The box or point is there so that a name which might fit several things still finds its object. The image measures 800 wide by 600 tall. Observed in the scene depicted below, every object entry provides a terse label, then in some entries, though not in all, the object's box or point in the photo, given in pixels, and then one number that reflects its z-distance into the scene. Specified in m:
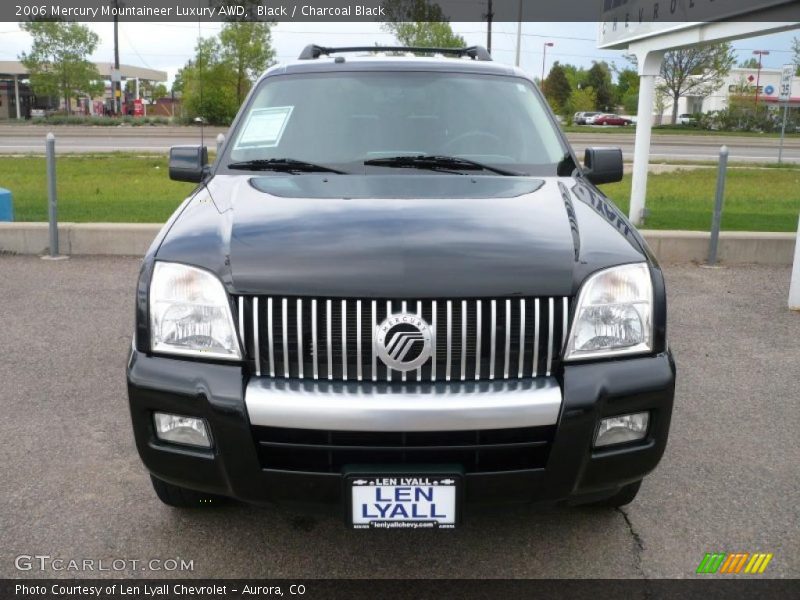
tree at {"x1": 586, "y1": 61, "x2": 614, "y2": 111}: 91.19
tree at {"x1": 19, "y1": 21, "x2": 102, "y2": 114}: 51.75
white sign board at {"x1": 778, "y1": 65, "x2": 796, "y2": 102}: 20.78
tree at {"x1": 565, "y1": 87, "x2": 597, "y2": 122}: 78.06
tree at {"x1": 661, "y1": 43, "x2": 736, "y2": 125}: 59.94
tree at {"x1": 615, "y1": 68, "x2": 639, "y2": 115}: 86.31
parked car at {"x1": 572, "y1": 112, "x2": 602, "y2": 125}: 63.50
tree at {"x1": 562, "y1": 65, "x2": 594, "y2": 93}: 98.59
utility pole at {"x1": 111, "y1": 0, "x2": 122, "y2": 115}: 44.11
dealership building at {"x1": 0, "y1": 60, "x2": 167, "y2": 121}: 66.88
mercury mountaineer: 2.45
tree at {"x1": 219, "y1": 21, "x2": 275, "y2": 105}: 26.83
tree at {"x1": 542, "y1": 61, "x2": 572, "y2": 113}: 84.12
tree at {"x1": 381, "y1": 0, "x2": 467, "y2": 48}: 37.47
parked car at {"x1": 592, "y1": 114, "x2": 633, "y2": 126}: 61.78
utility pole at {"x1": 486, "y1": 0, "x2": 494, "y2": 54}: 46.09
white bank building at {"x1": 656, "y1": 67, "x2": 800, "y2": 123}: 66.75
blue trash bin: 8.77
